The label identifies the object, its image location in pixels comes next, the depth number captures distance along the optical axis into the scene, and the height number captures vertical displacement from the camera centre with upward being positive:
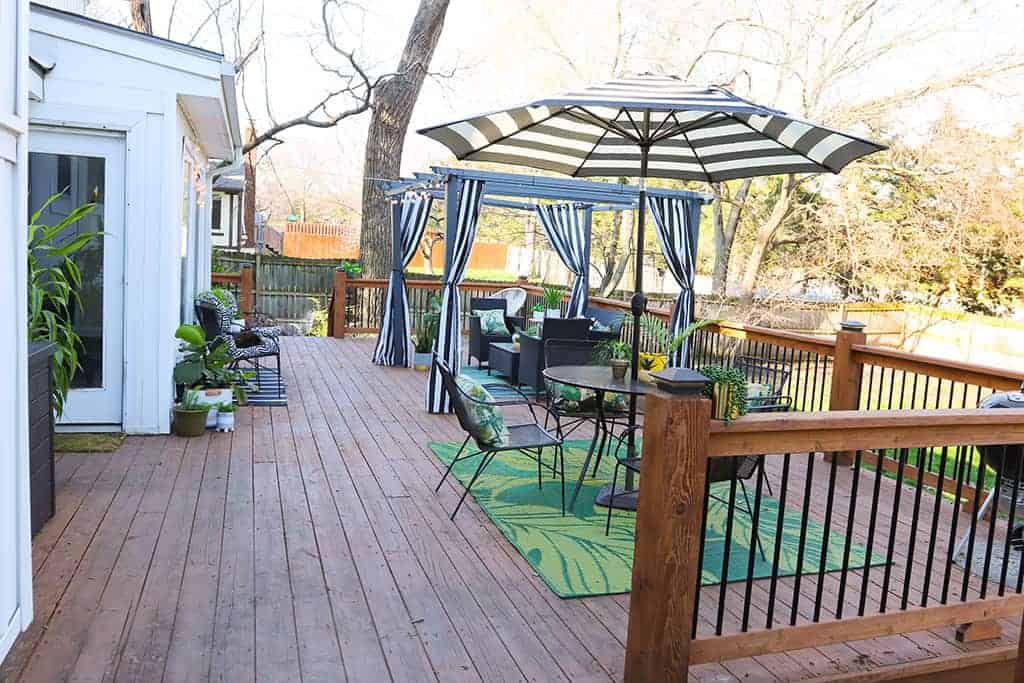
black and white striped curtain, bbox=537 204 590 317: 9.99 +0.29
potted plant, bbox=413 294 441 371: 9.17 -1.00
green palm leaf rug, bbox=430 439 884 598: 3.54 -1.30
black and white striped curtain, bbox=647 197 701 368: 8.07 +0.28
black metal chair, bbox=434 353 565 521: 4.21 -0.93
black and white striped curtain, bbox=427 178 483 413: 7.10 -0.03
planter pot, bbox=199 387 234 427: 5.82 -1.13
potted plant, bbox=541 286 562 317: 9.52 -0.49
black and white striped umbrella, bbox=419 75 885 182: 3.75 +0.72
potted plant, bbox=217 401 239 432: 5.86 -1.25
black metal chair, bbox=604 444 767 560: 3.52 -0.87
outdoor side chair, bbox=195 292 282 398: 7.22 -0.81
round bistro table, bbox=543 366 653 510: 4.15 -0.61
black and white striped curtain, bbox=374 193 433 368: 9.03 -0.58
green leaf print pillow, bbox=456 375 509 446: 4.26 -0.83
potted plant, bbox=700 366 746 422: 2.55 -0.38
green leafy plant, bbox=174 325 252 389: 5.76 -0.90
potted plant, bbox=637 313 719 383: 4.19 -0.46
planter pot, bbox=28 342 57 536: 3.54 -0.92
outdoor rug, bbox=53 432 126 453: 5.09 -1.33
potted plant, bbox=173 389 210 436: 5.60 -1.22
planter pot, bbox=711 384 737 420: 2.54 -0.40
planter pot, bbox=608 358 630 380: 4.49 -0.56
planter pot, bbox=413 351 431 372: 9.14 -1.21
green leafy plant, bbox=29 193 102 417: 4.11 -0.42
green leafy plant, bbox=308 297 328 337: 14.21 -1.33
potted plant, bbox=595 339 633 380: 4.49 -0.53
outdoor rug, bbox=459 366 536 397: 8.09 -1.30
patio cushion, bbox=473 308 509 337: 9.30 -0.74
